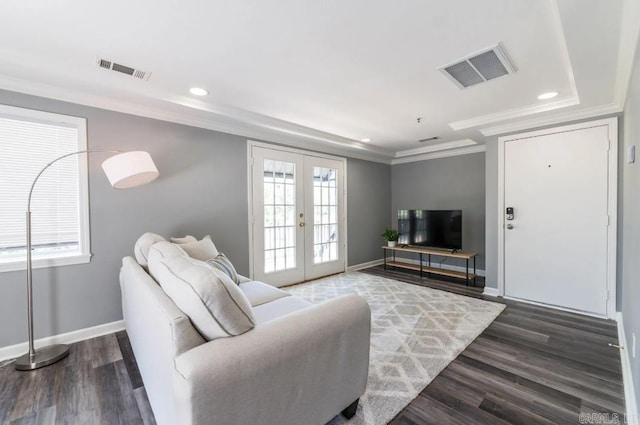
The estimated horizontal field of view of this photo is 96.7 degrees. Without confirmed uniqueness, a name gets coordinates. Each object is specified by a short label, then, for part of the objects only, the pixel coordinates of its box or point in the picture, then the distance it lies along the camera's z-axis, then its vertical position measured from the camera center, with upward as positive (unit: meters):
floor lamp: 2.21 +0.25
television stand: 4.45 -1.04
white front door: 3.10 -0.14
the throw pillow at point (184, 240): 2.89 -0.31
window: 2.35 +0.19
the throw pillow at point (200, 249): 2.71 -0.39
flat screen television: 4.73 -0.36
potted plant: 5.43 -0.54
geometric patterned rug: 1.83 -1.19
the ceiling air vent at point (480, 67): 2.09 +1.13
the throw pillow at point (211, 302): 1.17 -0.40
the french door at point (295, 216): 4.01 -0.11
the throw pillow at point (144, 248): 2.24 -0.31
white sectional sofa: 1.03 -0.62
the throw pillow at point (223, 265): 2.50 -0.50
